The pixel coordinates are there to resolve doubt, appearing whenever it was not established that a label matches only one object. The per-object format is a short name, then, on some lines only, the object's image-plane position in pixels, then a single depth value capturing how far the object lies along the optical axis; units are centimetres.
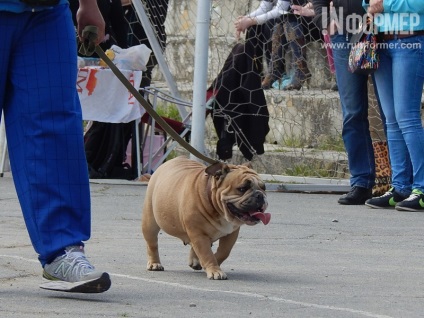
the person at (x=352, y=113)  1761
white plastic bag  2061
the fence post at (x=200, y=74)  1895
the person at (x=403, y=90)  1655
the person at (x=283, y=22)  2147
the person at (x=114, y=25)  2144
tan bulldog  1102
